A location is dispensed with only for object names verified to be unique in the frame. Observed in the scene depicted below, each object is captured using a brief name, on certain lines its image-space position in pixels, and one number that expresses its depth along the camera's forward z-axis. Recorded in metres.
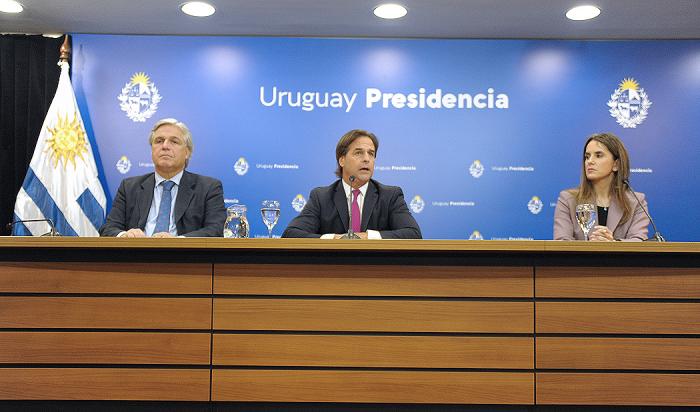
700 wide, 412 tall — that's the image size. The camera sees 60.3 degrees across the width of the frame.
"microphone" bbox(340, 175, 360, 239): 2.87
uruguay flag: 4.72
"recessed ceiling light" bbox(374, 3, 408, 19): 4.48
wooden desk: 2.53
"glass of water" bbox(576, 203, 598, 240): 2.79
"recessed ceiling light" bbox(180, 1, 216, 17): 4.46
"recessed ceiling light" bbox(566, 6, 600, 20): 4.45
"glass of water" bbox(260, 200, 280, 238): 2.89
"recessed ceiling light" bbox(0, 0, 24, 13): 4.43
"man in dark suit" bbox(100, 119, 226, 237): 3.63
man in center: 3.60
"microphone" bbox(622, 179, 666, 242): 2.81
